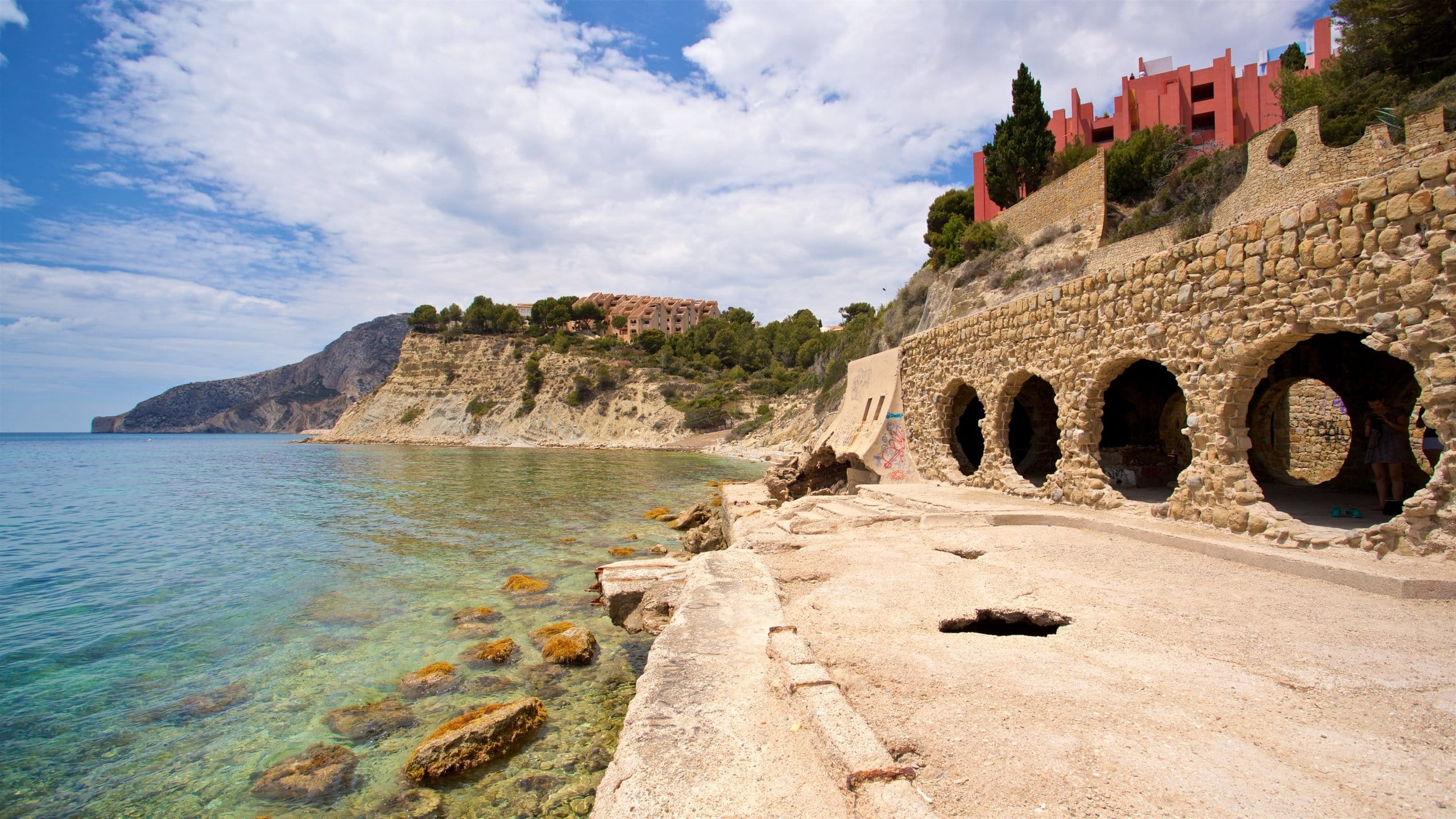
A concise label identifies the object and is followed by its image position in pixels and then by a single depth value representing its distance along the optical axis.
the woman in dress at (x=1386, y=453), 8.05
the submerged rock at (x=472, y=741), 5.23
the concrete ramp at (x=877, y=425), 15.38
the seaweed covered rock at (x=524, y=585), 10.54
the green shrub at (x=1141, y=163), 28.91
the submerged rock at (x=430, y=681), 6.84
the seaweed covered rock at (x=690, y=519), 16.64
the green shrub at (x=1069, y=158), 33.91
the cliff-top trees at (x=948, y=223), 35.69
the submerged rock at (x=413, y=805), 4.83
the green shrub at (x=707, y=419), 61.19
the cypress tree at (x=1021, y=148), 34.78
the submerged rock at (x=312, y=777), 5.15
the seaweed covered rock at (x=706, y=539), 13.48
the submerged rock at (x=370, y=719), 6.03
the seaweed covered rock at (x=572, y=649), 7.38
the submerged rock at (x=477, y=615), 9.12
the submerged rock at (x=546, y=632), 8.12
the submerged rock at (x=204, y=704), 6.52
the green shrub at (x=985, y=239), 31.77
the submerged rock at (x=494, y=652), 7.55
